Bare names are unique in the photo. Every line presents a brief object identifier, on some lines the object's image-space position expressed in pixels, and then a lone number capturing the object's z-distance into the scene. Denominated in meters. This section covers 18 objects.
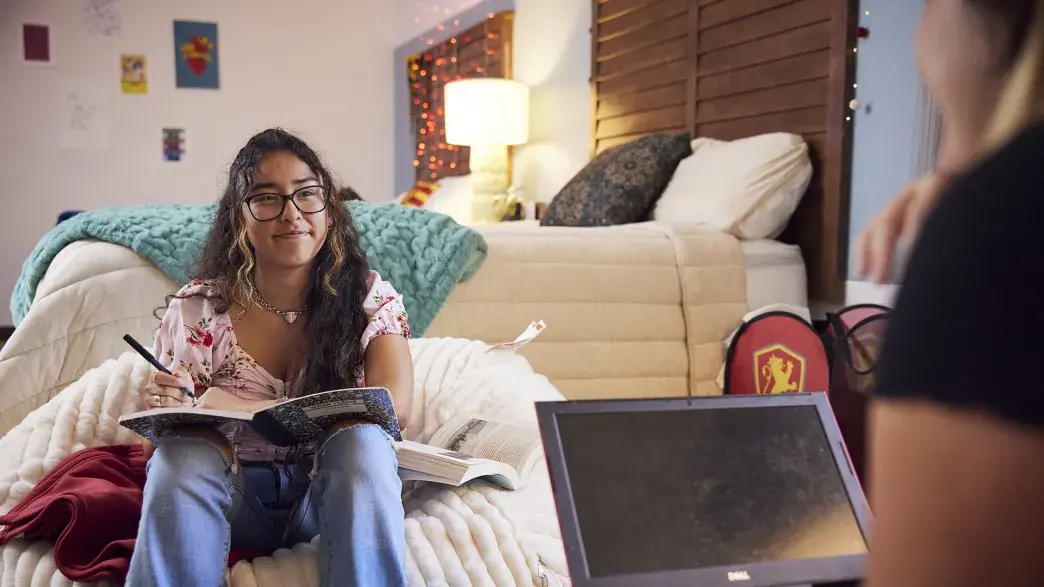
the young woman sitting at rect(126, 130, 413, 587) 1.11
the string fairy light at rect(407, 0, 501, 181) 4.25
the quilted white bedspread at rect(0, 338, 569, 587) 1.12
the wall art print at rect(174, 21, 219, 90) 4.95
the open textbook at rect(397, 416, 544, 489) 1.24
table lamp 3.62
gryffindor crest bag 1.99
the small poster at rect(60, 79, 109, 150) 4.75
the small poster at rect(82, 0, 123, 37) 4.75
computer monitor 0.79
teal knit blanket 1.89
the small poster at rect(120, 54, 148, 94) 4.84
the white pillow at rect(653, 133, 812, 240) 2.27
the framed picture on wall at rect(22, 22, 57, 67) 4.67
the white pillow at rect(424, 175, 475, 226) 3.80
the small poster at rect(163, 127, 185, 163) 4.95
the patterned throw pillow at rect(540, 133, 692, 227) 2.59
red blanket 1.08
